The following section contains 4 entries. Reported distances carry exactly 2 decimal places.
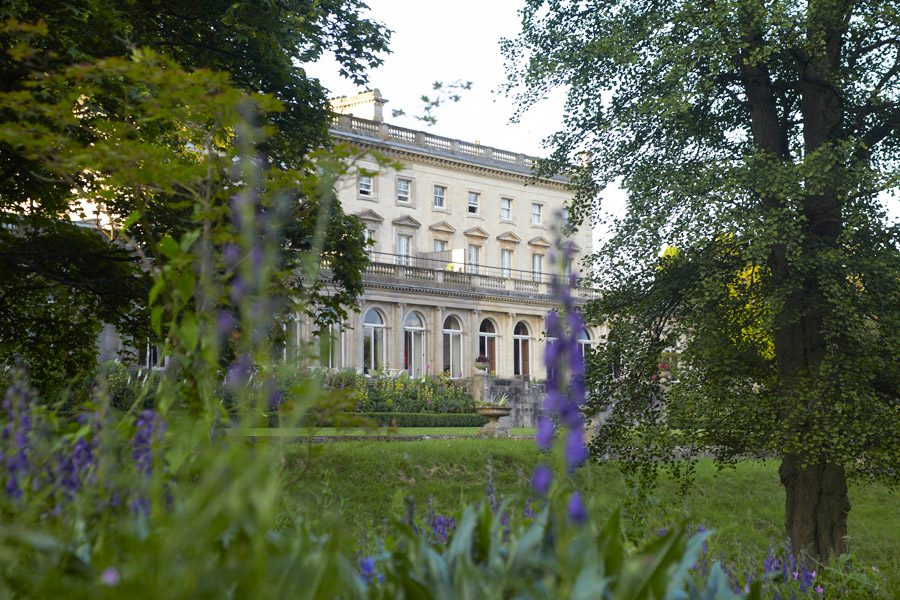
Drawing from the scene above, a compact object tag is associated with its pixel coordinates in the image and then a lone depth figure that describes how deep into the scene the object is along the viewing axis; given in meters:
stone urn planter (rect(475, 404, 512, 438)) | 24.47
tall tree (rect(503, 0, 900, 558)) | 10.48
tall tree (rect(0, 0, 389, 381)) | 10.78
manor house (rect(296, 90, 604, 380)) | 44.28
